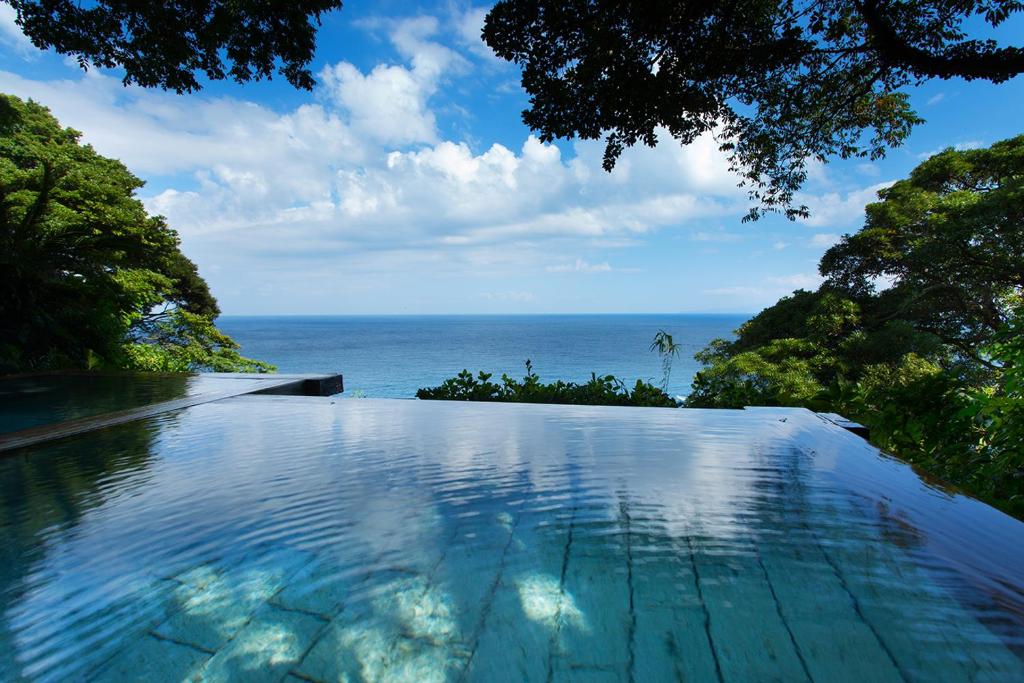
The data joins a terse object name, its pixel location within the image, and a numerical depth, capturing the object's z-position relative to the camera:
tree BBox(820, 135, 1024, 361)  9.64
